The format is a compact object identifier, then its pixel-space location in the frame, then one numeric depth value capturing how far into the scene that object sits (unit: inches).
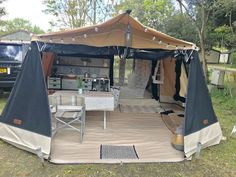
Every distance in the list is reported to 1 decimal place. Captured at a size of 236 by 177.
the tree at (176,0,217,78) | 255.8
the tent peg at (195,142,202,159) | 101.3
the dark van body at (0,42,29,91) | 176.7
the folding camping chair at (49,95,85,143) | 115.1
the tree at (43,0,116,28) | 379.0
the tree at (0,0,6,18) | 427.4
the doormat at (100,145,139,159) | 97.9
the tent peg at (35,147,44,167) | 92.6
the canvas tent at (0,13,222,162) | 98.4
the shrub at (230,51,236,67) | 247.2
